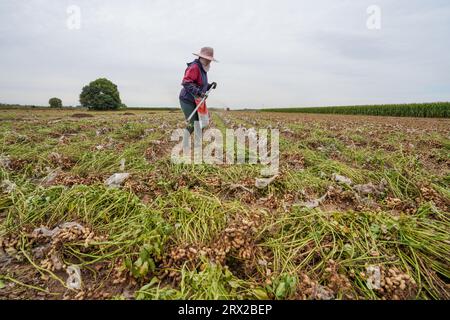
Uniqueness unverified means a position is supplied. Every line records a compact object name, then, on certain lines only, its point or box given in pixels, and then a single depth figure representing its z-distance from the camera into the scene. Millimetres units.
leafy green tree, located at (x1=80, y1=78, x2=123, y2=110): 66375
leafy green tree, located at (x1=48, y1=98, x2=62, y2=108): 71631
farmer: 5438
